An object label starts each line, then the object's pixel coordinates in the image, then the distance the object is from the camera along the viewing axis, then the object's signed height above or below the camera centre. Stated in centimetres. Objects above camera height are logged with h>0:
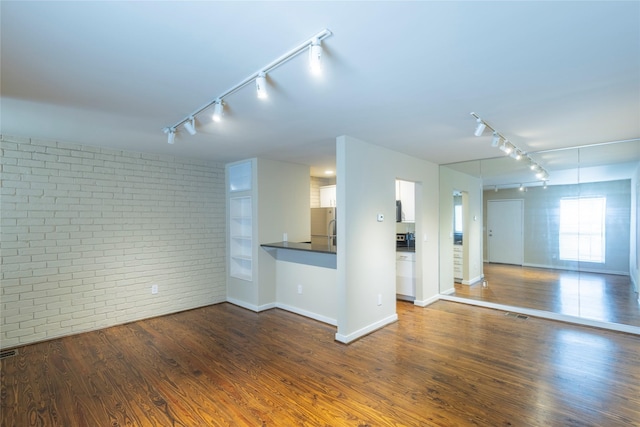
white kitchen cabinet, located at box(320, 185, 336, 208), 625 +36
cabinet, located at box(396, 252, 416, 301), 511 -109
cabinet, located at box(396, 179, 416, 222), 530 +26
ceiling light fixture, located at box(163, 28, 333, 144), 157 +91
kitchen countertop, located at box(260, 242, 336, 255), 402 -49
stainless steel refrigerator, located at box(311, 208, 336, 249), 636 -21
